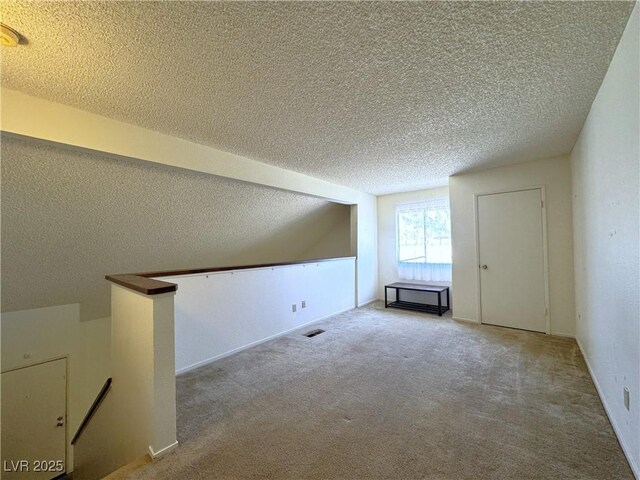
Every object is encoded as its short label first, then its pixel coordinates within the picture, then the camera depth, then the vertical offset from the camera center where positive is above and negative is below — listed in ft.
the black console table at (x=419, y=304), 14.80 -3.40
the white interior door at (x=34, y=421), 10.36 -6.83
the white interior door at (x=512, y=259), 11.66 -0.69
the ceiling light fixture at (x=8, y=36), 4.03 +3.32
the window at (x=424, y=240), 15.84 +0.31
